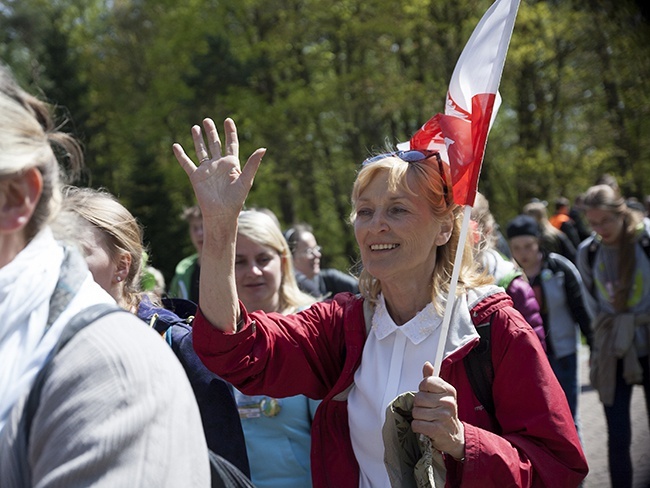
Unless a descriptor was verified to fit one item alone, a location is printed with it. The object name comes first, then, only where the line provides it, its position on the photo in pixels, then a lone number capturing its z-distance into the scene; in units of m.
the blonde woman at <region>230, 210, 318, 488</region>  3.52
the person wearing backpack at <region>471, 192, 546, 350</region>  4.44
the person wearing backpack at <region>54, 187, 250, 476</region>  3.09
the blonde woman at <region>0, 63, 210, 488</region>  1.51
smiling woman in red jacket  2.62
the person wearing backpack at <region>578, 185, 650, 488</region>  6.03
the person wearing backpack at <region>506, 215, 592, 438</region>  6.25
